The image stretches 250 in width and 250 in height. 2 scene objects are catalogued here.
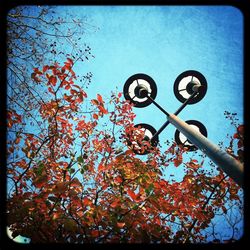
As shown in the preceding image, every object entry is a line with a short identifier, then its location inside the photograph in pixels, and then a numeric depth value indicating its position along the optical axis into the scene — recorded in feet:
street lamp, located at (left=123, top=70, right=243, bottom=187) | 18.62
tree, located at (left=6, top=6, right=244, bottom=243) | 11.08
